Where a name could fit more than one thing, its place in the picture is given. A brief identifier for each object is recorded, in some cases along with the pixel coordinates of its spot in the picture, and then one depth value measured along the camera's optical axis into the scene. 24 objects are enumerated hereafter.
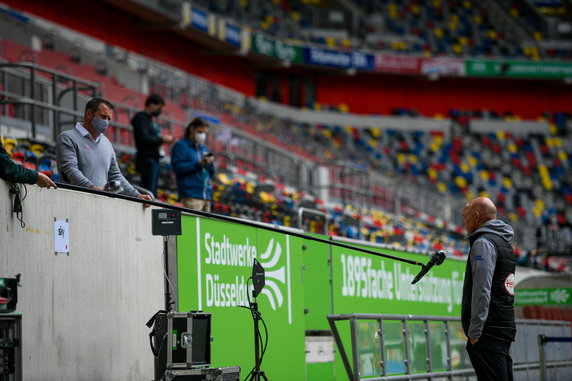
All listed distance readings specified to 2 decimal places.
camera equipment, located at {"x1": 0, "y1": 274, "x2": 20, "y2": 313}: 10.22
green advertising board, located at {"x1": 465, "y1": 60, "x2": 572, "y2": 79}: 82.75
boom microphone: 12.67
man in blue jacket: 20.11
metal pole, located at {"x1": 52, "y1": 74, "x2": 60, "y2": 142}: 24.07
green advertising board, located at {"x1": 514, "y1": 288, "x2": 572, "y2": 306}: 25.91
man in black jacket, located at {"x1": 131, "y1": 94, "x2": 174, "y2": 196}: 19.72
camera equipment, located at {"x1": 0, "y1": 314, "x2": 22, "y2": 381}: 10.01
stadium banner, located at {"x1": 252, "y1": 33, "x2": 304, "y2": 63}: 69.94
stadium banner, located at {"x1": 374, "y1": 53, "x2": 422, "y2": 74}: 79.62
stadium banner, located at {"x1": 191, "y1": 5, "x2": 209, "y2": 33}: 61.41
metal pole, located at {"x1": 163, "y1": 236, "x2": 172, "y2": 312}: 13.85
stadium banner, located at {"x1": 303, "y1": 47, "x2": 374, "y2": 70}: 75.57
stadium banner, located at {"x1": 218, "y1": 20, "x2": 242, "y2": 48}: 64.94
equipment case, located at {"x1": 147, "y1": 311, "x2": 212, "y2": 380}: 11.95
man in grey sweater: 13.95
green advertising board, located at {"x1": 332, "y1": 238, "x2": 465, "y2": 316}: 18.95
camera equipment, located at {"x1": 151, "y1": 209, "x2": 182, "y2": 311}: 12.93
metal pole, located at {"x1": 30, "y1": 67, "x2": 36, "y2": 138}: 24.20
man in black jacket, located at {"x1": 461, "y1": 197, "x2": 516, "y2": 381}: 12.84
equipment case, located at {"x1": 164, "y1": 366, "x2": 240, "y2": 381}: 11.78
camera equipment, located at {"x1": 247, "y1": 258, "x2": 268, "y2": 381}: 12.92
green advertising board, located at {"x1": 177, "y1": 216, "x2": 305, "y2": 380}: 14.28
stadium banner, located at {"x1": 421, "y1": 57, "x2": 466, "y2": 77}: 80.69
